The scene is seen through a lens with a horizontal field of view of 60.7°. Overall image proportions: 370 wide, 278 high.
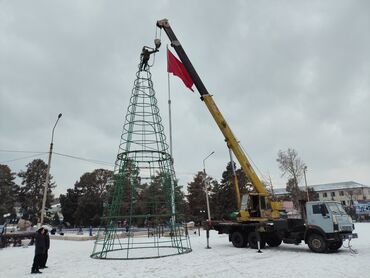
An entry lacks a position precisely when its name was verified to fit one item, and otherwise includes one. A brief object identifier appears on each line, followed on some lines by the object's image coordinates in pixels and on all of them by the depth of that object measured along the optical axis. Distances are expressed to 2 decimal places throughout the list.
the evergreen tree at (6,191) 57.76
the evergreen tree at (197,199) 59.69
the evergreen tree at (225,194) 54.84
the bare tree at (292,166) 54.72
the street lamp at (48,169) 19.24
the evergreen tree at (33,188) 69.25
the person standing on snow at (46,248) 12.27
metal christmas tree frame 15.49
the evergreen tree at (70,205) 66.88
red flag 20.31
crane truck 15.43
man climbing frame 16.89
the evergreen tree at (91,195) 61.53
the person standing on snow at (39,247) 11.49
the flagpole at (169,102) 27.21
